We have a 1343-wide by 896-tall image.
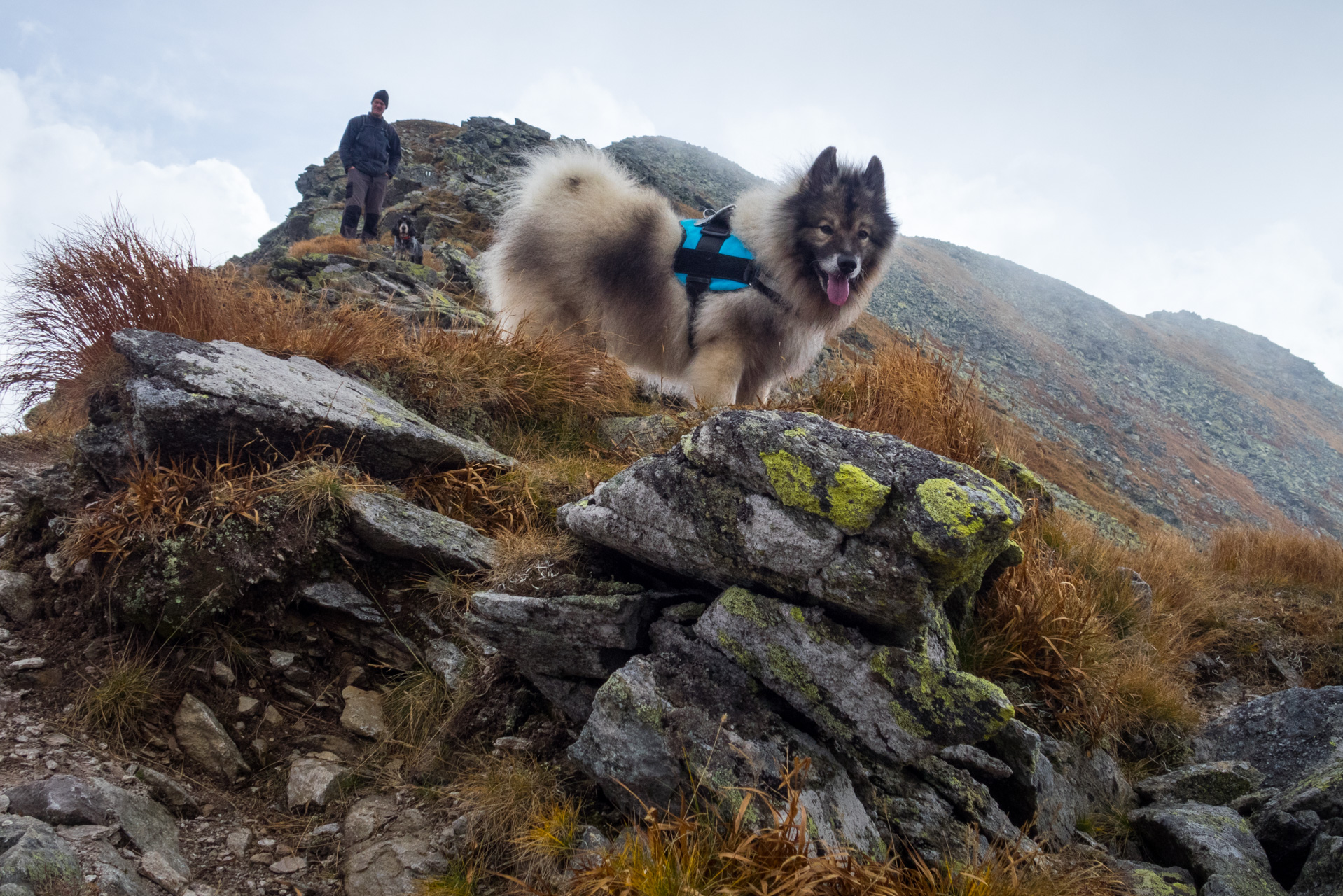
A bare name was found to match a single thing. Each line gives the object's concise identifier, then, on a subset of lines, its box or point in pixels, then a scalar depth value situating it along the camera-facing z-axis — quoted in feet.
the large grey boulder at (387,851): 8.10
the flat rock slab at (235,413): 11.49
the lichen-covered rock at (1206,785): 11.05
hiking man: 39.52
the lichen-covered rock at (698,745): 8.04
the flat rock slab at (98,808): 7.50
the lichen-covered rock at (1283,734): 11.59
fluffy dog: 19.15
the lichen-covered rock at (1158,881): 8.59
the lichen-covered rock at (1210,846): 8.68
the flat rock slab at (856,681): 8.23
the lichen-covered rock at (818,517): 8.52
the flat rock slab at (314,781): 9.27
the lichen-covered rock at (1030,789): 9.70
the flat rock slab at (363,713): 10.41
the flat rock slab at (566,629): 9.77
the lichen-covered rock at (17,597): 10.55
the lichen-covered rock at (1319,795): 9.49
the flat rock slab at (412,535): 11.83
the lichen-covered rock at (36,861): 6.27
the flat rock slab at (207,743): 9.38
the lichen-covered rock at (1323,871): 8.30
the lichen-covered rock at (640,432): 15.75
